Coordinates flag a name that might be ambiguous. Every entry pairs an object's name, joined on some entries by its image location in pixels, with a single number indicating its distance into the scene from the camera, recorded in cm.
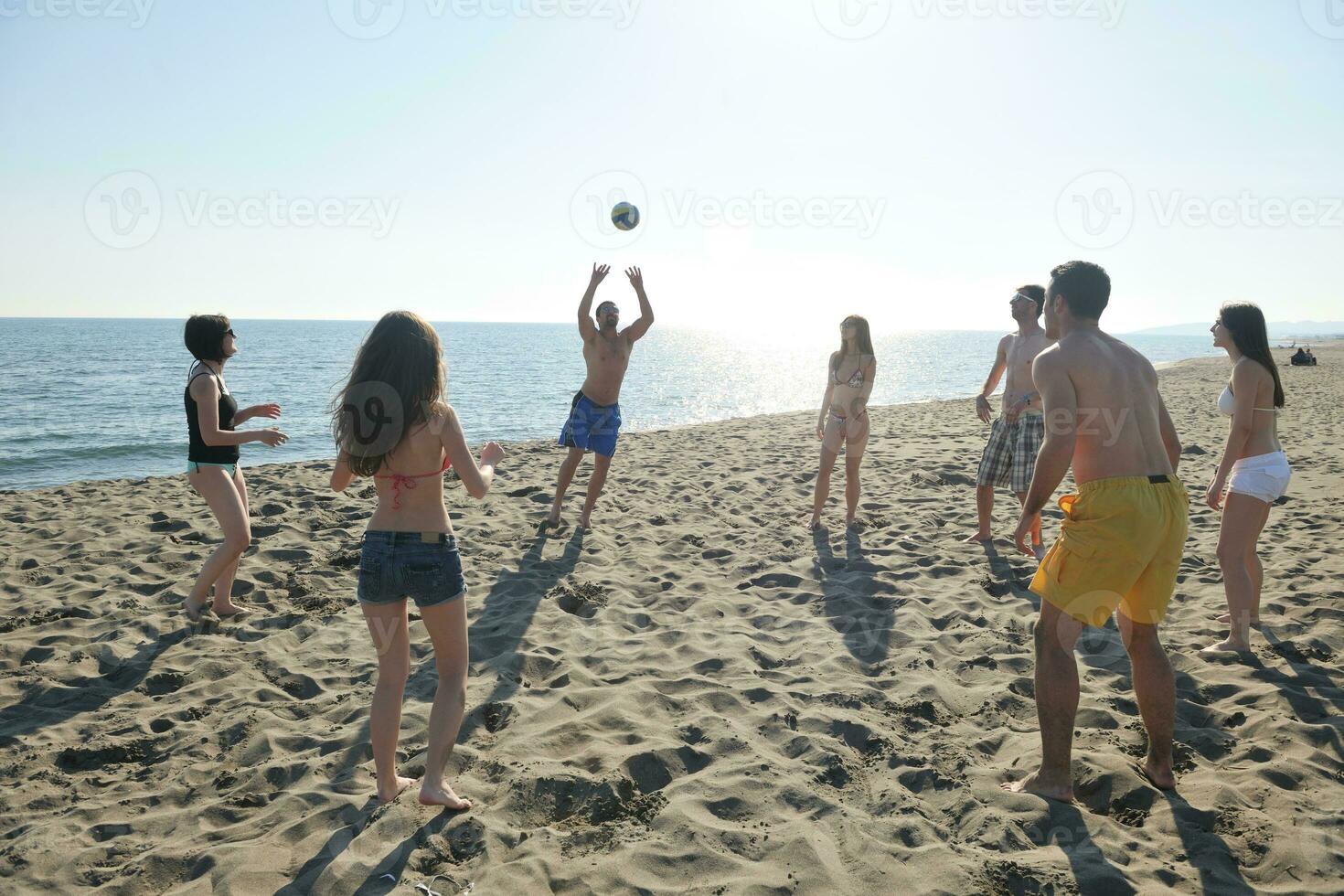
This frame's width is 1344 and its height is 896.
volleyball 765
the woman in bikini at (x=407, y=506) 256
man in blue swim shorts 657
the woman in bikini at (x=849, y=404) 660
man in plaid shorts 569
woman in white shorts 399
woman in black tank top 423
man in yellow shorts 272
